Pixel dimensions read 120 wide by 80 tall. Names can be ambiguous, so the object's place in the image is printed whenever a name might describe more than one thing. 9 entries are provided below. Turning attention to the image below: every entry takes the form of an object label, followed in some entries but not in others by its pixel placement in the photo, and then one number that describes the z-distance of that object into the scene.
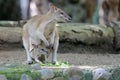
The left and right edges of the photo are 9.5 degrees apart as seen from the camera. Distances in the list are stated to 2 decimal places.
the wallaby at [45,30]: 12.79
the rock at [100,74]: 10.73
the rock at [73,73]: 10.64
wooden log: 15.85
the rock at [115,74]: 10.86
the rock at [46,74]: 10.55
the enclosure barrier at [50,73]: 10.45
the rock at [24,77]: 10.46
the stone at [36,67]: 10.86
